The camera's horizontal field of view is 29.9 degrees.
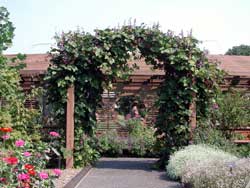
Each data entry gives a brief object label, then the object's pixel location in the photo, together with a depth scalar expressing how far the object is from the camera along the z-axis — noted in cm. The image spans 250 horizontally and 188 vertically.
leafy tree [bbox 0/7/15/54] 682
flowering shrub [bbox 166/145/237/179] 800
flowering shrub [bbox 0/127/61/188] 492
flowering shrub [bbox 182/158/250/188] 607
